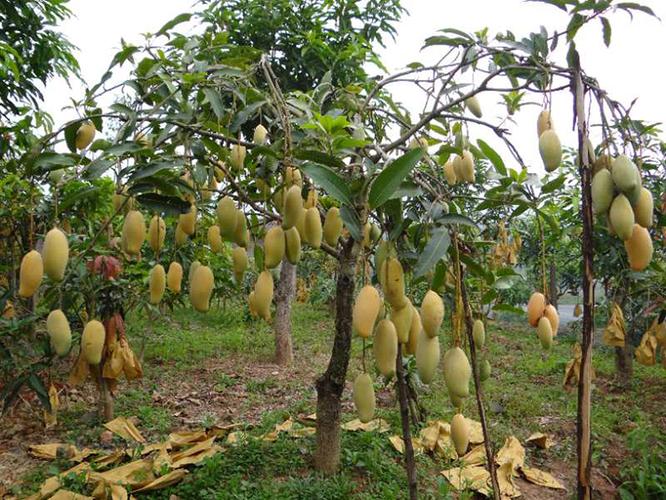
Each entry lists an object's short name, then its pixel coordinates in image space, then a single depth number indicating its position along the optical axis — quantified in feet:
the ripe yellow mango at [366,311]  2.55
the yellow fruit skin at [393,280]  2.50
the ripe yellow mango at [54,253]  2.76
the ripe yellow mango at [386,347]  2.58
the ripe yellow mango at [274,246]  3.09
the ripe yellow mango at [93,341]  3.23
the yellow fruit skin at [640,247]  2.49
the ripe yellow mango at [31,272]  2.86
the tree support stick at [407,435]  3.15
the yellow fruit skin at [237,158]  3.58
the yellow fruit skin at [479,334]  3.45
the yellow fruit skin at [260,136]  3.80
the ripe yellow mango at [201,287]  3.54
